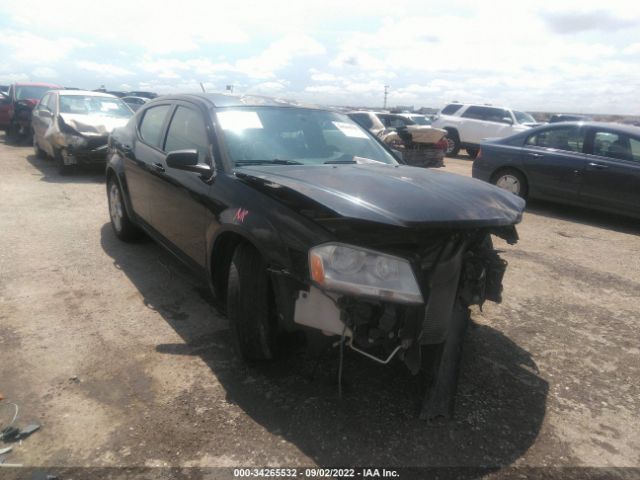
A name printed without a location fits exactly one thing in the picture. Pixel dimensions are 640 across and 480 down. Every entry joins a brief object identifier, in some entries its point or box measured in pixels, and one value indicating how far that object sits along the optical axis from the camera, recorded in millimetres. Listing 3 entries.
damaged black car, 2252
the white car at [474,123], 15609
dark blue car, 7023
